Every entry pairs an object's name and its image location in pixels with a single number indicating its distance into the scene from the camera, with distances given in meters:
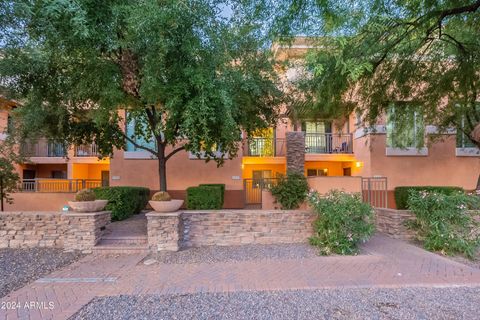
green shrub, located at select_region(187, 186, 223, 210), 10.38
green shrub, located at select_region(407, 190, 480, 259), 6.42
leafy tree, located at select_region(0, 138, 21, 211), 9.62
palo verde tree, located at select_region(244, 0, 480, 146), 6.29
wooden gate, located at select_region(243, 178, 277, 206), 13.95
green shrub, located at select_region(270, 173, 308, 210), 10.04
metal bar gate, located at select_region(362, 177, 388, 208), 11.34
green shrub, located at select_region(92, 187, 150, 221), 9.51
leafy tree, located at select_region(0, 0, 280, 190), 5.22
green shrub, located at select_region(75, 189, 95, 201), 7.02
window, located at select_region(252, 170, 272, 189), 18.14
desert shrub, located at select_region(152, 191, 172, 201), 6.98
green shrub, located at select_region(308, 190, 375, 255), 6.41
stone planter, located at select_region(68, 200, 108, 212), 6.89
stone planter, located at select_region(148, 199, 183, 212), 6.88
